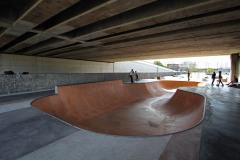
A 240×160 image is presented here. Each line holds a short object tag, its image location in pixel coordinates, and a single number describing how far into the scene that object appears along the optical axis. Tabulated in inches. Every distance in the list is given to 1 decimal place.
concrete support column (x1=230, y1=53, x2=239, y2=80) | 663.3
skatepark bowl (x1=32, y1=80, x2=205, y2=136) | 261.1
